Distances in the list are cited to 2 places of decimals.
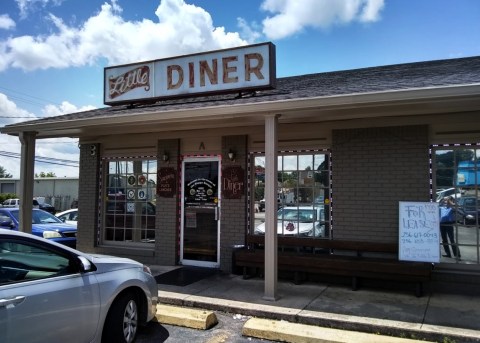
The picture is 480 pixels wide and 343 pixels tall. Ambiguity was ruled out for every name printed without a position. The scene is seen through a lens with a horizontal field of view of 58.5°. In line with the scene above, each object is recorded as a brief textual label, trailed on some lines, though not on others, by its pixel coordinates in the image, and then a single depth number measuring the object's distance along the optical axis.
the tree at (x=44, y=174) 83.31
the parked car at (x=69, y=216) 15.08
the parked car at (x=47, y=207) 28.91
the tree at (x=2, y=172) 89.34
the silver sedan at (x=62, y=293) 3.49
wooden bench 6.43
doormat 7.40
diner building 6.31
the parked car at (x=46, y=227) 10.21
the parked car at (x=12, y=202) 30.04
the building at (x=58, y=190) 38.22
